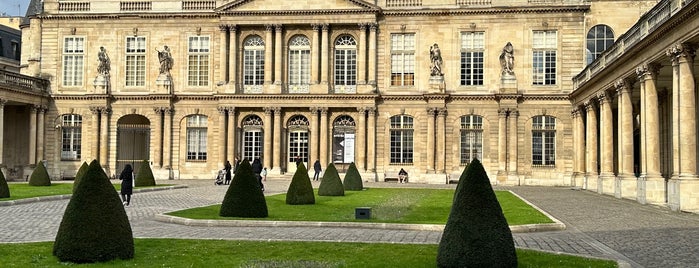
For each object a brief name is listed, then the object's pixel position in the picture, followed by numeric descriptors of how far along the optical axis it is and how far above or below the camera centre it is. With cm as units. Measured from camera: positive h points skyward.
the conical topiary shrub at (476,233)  953 -109
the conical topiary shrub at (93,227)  1047 -111
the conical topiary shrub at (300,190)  2255 -125
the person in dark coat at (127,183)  2259 -105
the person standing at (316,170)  4159 -116
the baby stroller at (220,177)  3775 -143
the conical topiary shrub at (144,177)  3359 -129
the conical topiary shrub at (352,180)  3169 -133
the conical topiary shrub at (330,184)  2734 -128
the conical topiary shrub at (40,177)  3298 -128
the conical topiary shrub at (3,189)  2397 -132
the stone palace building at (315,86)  4266 +374
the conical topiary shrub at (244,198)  1803 -120
